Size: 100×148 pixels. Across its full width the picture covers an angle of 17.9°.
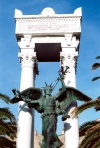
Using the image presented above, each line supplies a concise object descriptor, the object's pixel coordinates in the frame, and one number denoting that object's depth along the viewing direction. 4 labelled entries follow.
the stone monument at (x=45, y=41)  19.31
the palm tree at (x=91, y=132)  15.69
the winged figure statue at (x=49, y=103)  16.39
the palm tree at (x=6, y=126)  16.28
